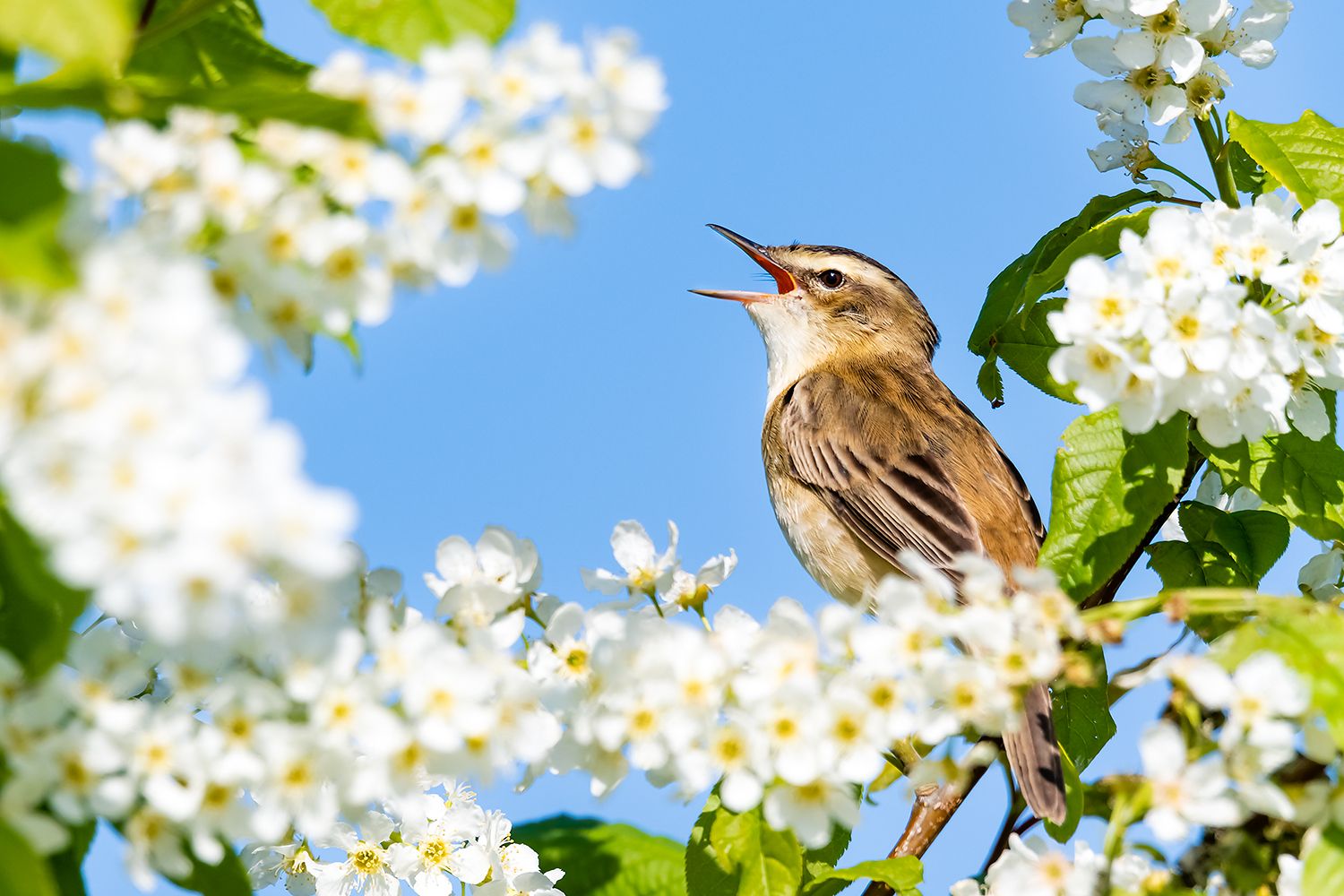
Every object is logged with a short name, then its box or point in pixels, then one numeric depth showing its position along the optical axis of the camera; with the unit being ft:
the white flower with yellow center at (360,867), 24.17
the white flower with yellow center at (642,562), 19.48
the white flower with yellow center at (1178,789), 13.92
